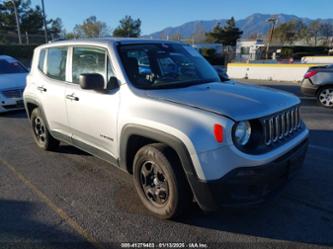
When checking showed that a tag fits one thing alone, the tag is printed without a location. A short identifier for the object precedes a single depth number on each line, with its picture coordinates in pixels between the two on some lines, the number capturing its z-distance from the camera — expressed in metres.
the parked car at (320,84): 8.68
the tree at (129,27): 50.94
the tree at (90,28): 54.53
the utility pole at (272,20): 43.30
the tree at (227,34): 63.69
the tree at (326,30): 65.92
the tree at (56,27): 53.61
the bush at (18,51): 29.77
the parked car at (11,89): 8.30
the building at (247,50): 44.01
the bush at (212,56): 41.06
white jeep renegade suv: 2.68
